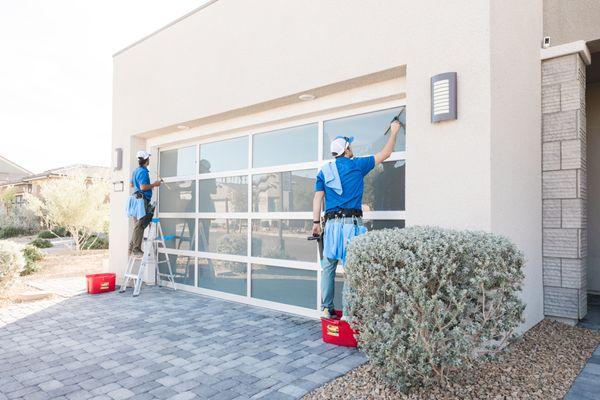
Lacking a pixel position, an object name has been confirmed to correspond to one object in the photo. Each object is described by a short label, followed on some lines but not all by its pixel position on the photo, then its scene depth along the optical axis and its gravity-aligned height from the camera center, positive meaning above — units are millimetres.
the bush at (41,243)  14374 -1440
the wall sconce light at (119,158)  7703 +884
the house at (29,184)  25500 +1456
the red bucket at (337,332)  3930 -1259
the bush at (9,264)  5969 -922
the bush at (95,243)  13930 -1390
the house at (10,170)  39469 +3330
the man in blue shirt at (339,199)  3967 +66
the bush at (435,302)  2516 -619
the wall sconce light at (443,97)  3590 +988
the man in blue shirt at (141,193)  6684 +189
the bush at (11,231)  19230 -1380
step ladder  6570 -953
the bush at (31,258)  8992 -1337
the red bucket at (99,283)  6680 -1332
